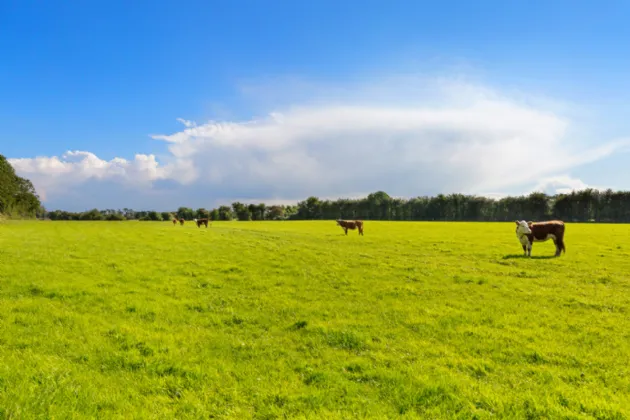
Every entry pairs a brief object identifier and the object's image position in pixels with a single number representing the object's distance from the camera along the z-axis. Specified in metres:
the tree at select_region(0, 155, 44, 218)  86.19
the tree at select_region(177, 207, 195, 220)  181.38
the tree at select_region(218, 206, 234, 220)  165.10
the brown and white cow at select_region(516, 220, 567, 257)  27.36
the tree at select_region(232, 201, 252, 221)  170.75
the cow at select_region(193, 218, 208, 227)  68.74
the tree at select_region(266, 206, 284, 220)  173.34
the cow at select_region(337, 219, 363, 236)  51.51
